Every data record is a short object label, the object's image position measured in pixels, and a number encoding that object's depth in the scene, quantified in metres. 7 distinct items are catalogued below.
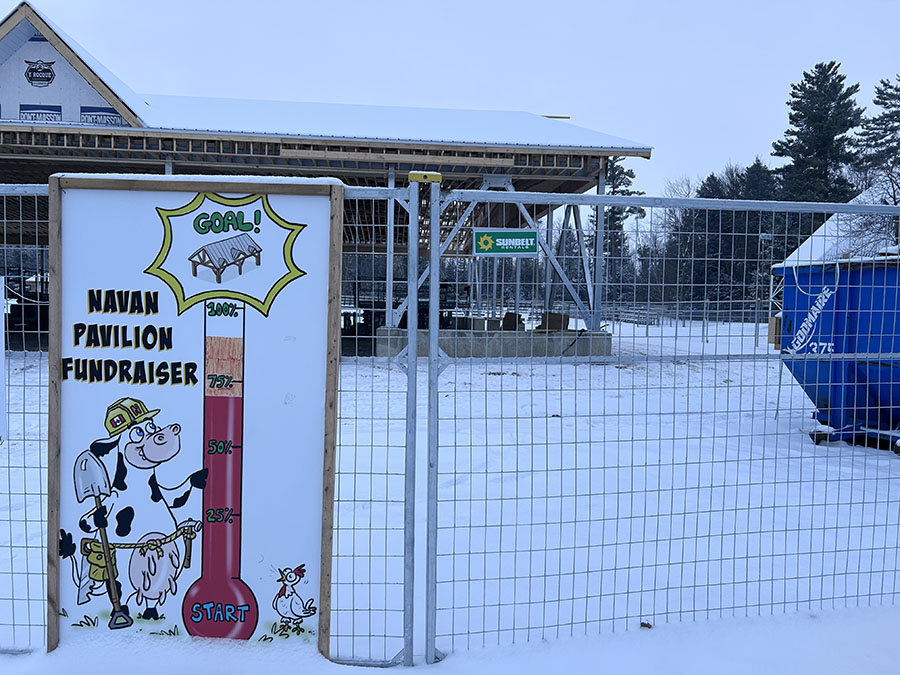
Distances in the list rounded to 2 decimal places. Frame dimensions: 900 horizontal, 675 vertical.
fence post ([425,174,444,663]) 2.81
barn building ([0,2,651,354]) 13.26
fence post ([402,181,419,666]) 2.72
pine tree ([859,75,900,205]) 30.66
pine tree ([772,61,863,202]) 38.22
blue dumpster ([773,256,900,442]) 6.48
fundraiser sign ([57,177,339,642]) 2.76
